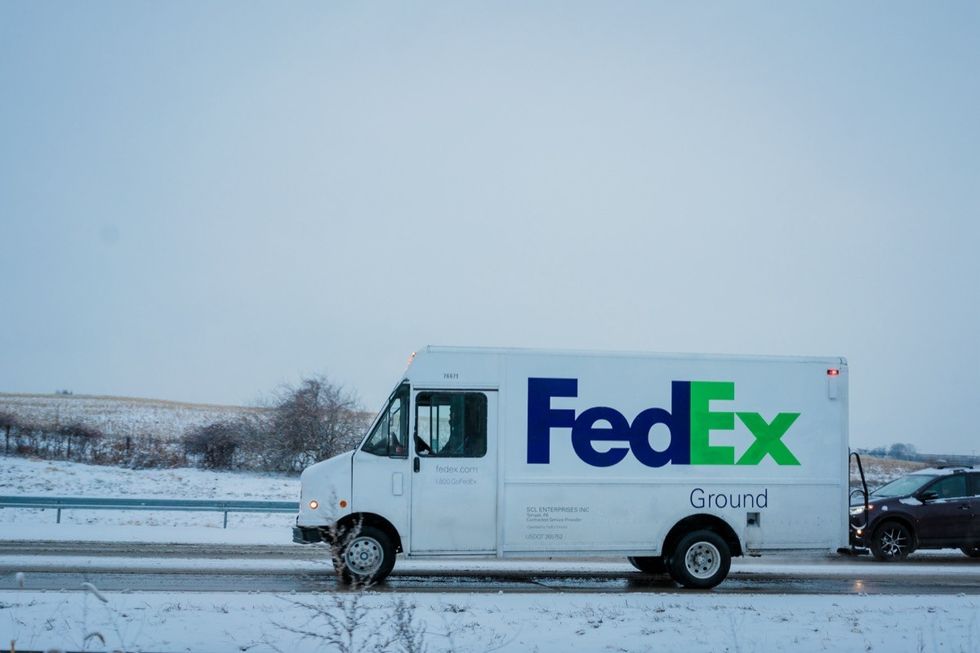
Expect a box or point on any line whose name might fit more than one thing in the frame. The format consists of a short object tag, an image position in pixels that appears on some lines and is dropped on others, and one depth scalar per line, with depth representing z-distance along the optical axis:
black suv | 17.12
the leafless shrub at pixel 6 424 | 35.12
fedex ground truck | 12.23
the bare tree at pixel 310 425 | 34.66
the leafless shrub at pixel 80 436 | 34.81
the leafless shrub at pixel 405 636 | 5.96
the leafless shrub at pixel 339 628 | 8.08
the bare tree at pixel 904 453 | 47.80
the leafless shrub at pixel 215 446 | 34.97
